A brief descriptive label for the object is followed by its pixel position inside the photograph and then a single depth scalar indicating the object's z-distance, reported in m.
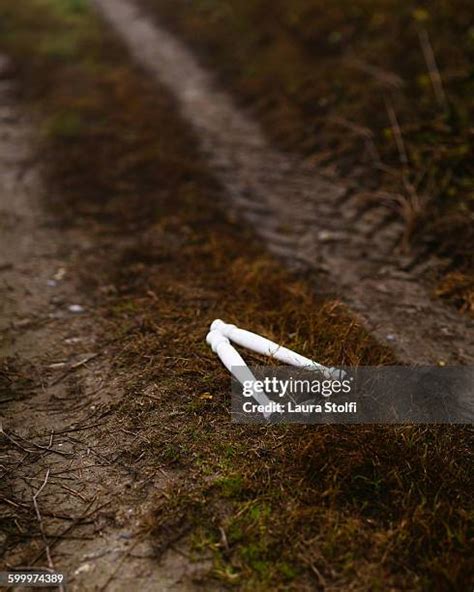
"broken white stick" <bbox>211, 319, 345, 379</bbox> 3.00
